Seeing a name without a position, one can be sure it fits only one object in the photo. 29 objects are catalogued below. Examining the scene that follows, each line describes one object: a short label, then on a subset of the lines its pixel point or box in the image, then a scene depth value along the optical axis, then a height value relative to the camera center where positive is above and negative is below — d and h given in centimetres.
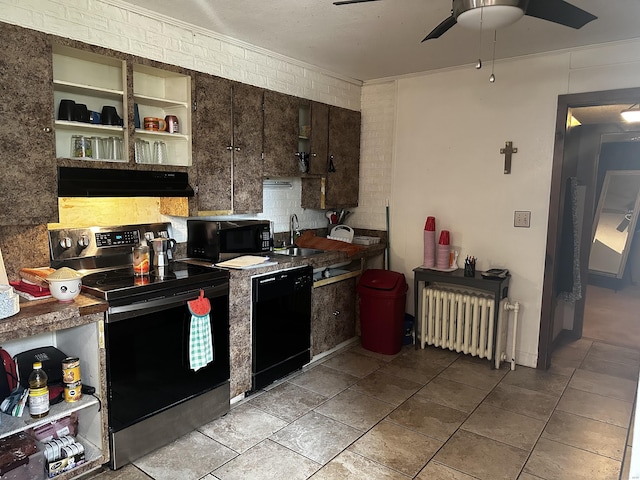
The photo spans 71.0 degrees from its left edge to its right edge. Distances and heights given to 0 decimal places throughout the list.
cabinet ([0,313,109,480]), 212 -105
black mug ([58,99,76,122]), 248 +44
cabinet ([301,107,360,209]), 424 +25
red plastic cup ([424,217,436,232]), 412 -26
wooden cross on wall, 378 +37
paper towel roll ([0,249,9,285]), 215 -42
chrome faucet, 421 -32
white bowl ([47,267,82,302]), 215 -46
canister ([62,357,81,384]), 221 -89
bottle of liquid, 207 -96
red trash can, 394 -101
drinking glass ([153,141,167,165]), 296 +26
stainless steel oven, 232 -82
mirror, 707 -36
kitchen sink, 395 -51
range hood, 239 +4
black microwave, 321 -34
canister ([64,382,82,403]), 221 -99
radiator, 375 -109
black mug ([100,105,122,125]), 263 +43
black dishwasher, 316 -97
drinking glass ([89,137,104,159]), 262 +25
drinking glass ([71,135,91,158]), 254 +25
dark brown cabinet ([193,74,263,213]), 306 +34
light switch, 375 -18
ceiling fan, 186 +80
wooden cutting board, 397 -45
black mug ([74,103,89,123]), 252 +43
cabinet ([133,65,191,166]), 289 +51
